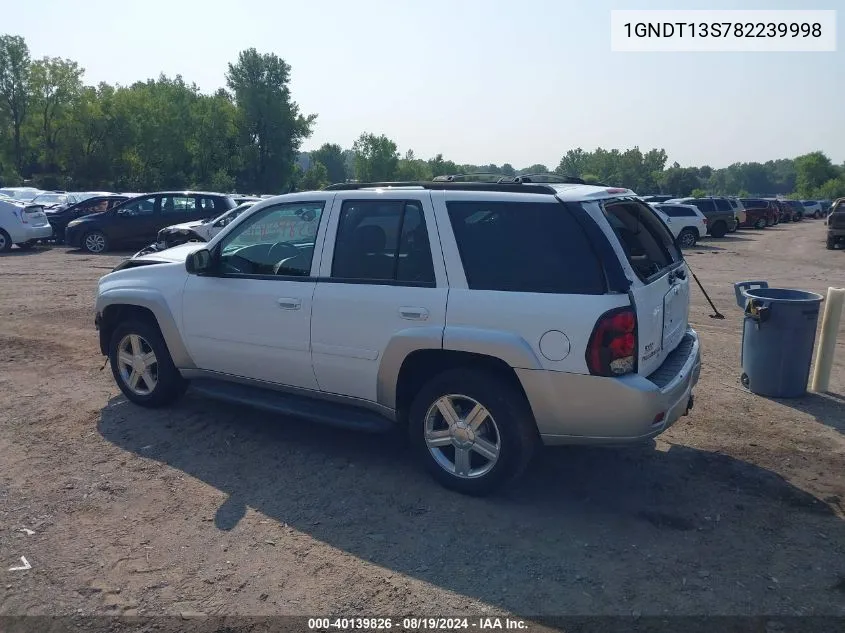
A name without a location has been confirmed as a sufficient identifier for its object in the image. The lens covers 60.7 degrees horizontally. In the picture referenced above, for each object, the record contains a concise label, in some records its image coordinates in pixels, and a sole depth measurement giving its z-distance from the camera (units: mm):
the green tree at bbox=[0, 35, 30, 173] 57938
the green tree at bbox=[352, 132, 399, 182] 89750
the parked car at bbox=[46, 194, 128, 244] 22297
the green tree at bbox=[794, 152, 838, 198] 109875
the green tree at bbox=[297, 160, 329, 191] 83312
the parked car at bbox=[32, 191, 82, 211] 26792
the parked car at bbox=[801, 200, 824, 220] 59938
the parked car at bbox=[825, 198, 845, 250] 25672
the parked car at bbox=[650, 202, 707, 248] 26725
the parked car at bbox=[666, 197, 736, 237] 32188
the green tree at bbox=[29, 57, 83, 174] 56156
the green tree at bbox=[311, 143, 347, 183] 140038
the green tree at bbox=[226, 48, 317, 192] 71625
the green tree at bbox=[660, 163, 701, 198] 110469
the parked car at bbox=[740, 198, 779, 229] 40844
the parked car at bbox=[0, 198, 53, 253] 19953
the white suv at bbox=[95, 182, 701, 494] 4105
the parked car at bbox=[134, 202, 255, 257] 16917
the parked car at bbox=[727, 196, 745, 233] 34000
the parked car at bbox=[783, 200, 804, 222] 53044
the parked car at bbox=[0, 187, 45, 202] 29859
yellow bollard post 6727
